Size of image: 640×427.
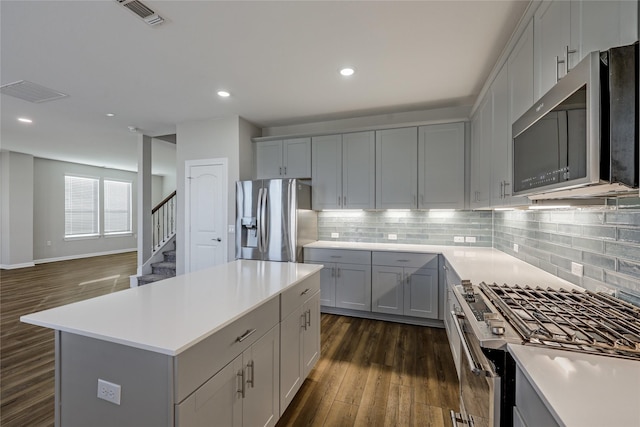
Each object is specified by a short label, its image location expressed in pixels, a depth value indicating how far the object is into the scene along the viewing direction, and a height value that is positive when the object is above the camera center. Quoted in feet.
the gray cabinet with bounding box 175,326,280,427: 3.49 -2.69
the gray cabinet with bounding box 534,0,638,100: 3.12 +2.54
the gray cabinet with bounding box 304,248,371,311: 11.39 -2.74
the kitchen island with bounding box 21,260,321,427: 3.30 -1.97
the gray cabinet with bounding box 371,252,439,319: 10.51 -2.83
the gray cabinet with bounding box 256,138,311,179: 12.98 +2.59
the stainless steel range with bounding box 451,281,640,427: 2.99 -1.39
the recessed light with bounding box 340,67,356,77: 8.53 +4.45
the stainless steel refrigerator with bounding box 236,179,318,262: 11.71 -0.31
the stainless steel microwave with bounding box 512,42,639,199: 2.85 +0.98
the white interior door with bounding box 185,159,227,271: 13.10 -0.10
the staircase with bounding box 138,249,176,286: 15.40 -3.50
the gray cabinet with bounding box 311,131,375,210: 12.12 +1.87
